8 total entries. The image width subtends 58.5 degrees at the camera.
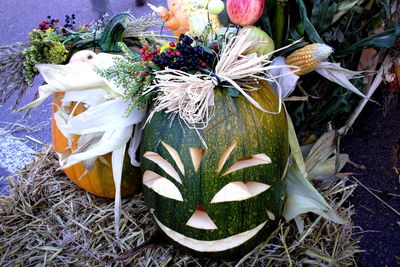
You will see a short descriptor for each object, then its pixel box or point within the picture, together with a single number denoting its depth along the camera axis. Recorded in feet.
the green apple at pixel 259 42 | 4.80
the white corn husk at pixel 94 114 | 4.75
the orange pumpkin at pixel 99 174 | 5.46
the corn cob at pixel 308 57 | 4.37
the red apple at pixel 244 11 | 4.93
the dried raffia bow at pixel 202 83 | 4.14
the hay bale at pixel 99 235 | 5.12
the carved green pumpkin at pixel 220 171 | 4.28
